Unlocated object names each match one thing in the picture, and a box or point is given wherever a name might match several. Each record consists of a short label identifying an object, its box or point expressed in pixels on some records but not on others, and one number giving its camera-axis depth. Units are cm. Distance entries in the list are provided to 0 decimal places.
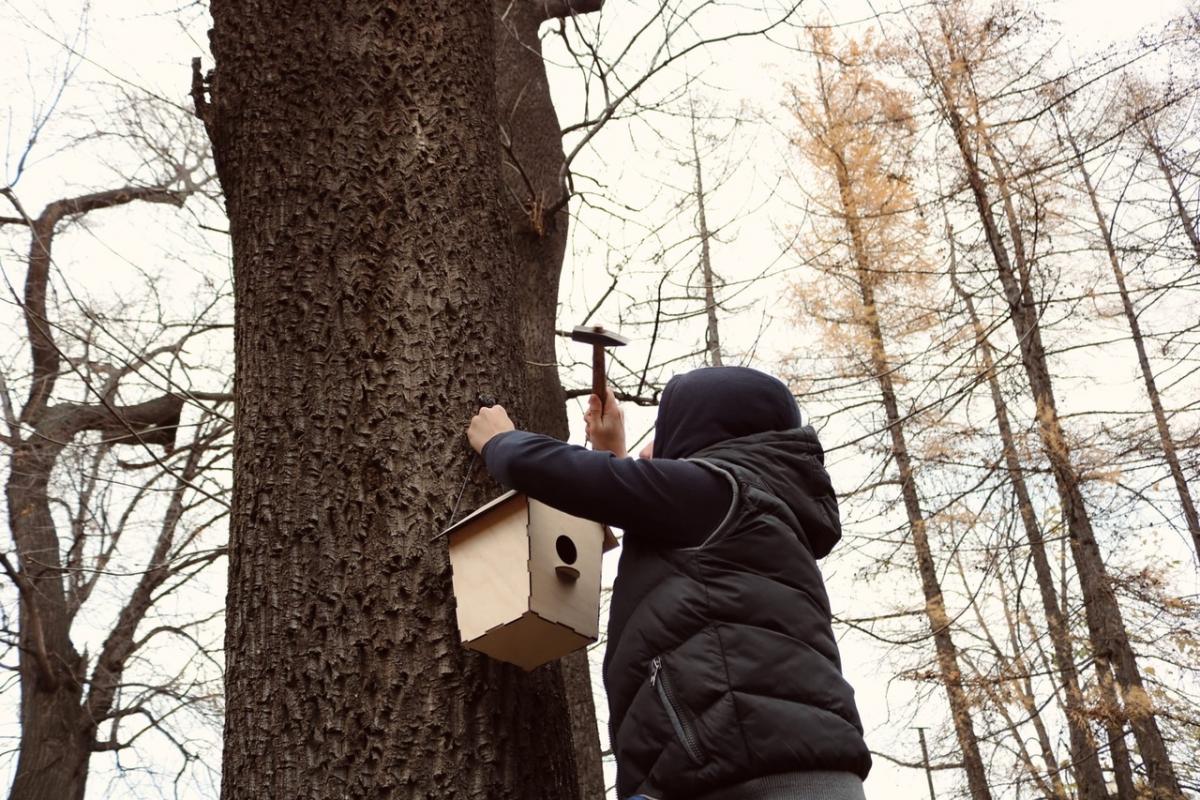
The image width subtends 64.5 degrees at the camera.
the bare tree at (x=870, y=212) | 1010
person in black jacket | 151
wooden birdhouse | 167
